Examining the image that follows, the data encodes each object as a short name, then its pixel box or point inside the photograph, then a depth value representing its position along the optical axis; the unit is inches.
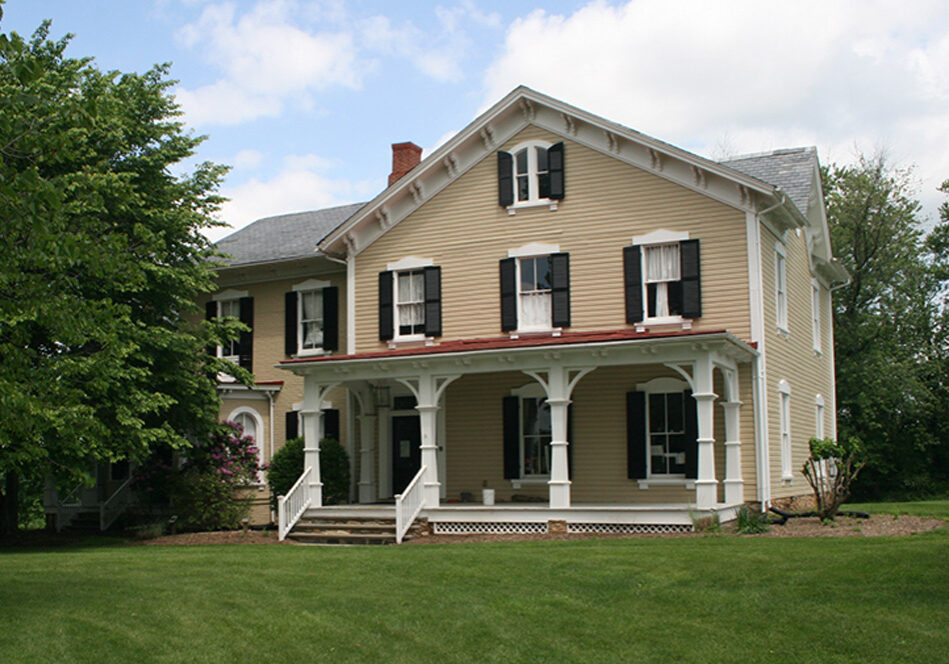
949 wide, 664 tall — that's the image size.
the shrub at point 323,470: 878.4
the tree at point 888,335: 1402.6
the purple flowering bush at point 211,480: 874.8
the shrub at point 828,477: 723.4
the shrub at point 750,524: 678.5
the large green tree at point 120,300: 433.7
